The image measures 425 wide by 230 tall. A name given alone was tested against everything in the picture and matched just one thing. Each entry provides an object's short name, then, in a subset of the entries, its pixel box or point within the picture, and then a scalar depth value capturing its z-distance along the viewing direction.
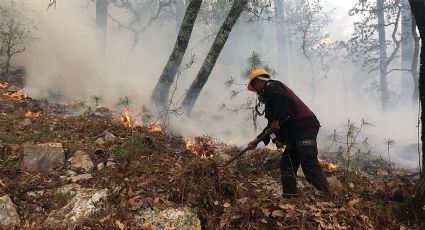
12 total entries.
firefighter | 5.00
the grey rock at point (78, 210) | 4.25
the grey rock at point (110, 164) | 5.69
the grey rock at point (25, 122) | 7.13
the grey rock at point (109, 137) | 6.69
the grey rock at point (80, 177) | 5.31
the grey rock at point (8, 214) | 4.25
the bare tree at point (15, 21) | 13.40
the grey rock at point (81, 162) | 5.68
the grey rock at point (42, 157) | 5.59
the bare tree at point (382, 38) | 22.55
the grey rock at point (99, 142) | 6.49
